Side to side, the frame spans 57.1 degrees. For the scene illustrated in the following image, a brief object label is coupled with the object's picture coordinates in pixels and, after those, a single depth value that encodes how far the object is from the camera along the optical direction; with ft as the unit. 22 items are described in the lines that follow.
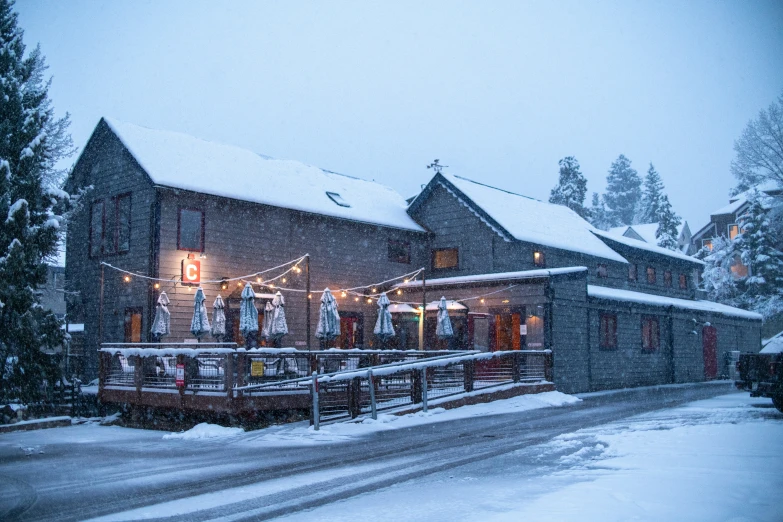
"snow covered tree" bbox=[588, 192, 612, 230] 310.74
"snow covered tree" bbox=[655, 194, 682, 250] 215.31
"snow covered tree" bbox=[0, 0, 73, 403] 63.41
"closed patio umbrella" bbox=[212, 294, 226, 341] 71.77
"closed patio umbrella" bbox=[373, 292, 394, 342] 78.48
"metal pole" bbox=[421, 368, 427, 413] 59.13
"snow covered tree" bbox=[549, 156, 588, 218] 230.68
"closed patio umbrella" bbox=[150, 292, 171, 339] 70.03
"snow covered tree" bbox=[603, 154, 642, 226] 358.02
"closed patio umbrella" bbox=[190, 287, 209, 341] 69.10
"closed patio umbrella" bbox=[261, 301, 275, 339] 74.91
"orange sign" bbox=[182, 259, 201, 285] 75.15
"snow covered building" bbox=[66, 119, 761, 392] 77.46
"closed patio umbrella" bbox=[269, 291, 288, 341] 71.26
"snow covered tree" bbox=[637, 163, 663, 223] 272.72
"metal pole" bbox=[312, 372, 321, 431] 50.49
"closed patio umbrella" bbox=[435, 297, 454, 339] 81.20
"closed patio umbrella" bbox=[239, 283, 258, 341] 68.08
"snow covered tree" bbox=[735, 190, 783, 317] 153.69
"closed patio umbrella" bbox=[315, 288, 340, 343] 71.67
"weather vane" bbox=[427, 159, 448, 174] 107.54
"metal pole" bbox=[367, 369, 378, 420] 53.83
